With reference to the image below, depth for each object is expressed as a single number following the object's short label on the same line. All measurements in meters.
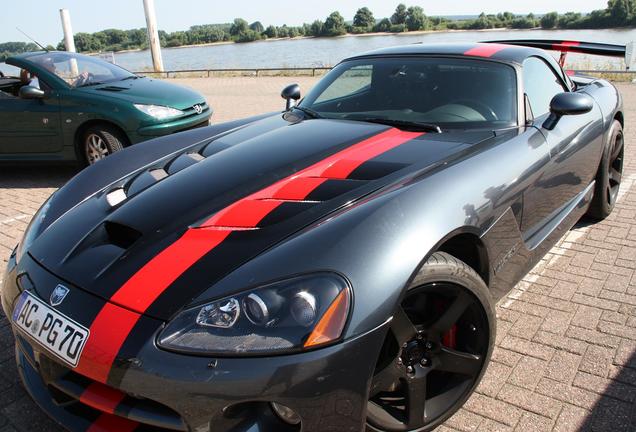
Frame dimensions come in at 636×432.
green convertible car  5.59
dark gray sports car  1.58
